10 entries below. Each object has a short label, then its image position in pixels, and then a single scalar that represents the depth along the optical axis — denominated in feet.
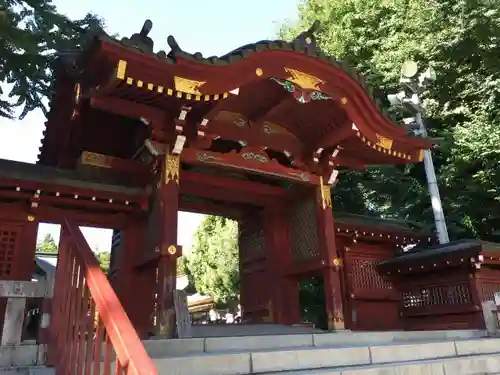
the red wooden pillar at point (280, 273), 26.30
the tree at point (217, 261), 61.87
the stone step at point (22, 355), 13.18
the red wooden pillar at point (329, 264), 22.41
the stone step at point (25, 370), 12.04
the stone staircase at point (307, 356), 12.60
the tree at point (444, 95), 42.27
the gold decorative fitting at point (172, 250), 18.23
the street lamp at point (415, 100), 36.17
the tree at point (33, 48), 23.40
